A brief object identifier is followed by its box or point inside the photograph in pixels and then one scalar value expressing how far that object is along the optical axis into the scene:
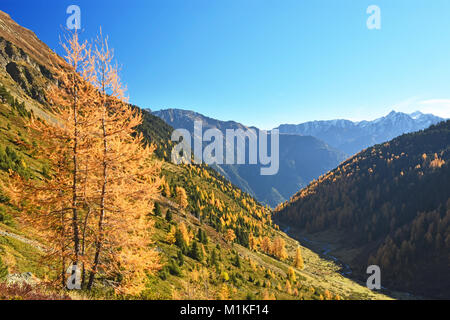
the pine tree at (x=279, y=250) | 111.12
